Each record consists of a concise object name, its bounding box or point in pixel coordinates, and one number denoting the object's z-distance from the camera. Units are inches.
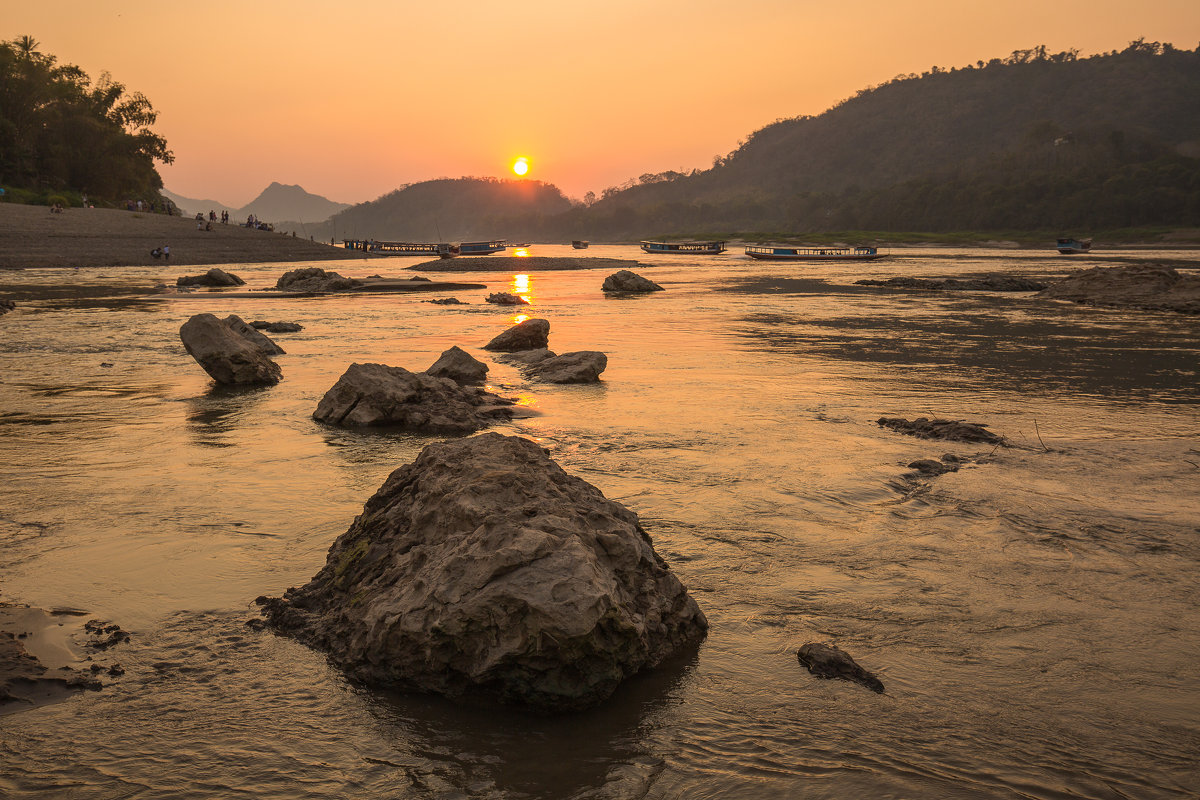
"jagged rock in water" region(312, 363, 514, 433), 432.5
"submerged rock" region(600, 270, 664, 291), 1549.0
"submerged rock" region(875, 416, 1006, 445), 404.2
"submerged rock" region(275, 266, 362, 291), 1508.4
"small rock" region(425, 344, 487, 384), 555.2
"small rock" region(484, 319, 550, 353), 722.2
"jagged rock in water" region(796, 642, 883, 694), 184.9
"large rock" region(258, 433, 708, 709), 169.9
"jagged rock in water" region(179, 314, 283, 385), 542.0
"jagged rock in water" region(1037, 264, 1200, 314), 1201.4
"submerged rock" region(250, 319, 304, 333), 850.8
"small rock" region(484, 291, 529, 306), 1254.3
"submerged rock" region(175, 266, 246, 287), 1461.6
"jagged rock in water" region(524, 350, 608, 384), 575.8
